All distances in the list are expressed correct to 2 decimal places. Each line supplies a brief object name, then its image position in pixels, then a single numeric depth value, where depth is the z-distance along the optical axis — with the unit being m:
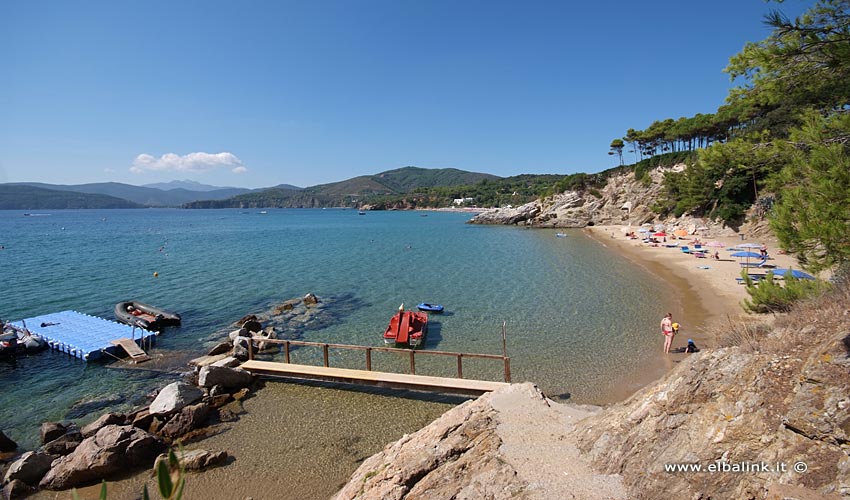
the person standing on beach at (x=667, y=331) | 16.42
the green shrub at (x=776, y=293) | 10.91
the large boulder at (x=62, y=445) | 11.14
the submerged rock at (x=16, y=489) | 9.64
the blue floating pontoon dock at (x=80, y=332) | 18.00
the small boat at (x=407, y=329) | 18.52
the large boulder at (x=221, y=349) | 17.80
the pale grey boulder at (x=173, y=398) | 12.69
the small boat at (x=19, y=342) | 17.92
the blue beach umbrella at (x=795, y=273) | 19.91
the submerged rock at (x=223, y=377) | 14.35
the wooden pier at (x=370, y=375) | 13.22
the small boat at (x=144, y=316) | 21.34
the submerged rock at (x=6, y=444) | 11.54
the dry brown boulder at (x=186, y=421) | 11.97
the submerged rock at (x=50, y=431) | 11.98
